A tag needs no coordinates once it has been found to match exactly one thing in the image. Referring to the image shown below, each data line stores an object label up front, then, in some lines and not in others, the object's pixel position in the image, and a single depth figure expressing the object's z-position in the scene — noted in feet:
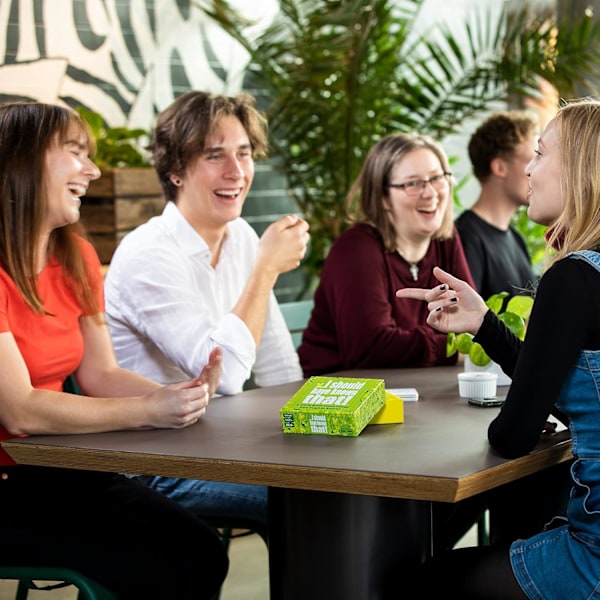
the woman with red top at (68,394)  6.59
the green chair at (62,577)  6.54
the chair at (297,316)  10.72
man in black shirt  12.50
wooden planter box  13.17
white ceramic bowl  7.27
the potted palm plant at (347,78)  15.57
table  5.44
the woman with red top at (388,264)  9.34
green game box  6.19
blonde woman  5.52
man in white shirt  8.18
